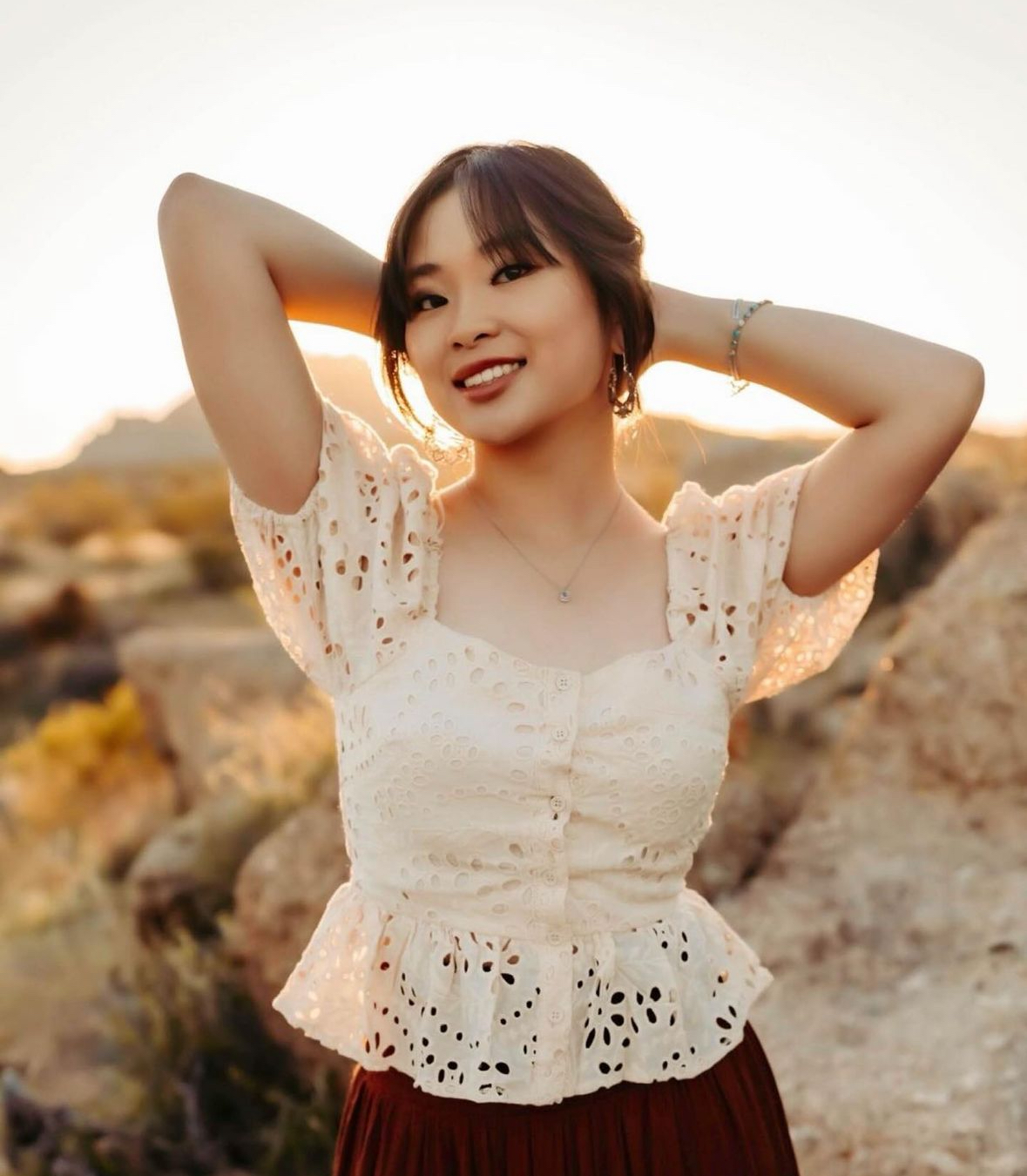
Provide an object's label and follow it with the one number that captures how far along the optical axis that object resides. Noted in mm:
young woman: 1620
